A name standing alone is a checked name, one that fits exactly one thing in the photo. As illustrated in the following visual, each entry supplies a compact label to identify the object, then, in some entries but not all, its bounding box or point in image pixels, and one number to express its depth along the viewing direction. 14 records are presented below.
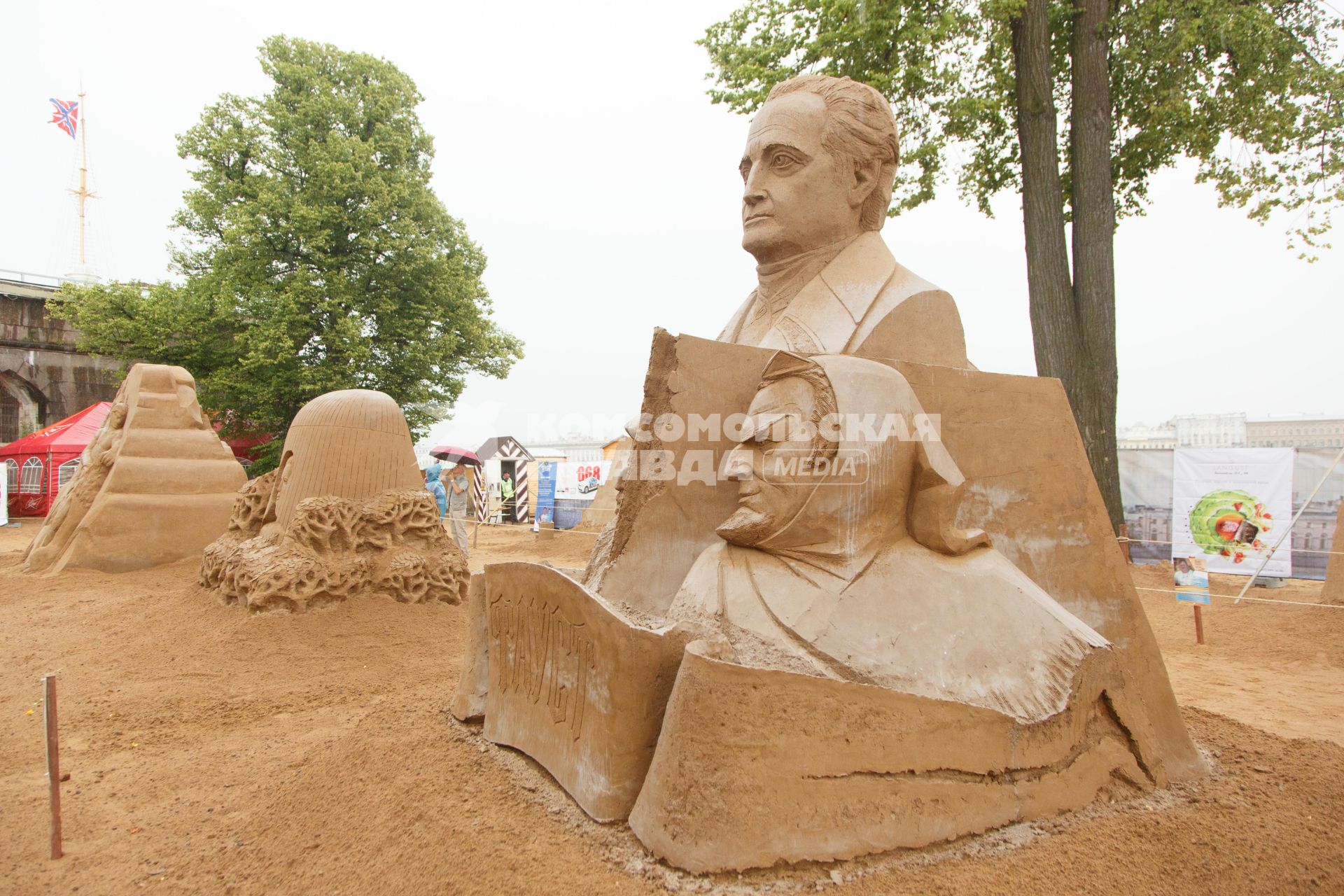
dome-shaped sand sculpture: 5.31
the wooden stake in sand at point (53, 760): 2.12
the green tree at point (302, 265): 13.14
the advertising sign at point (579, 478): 16.27
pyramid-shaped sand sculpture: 7.50
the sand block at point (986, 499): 2.59
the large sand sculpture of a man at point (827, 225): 2.76
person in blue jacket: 10.11
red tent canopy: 14.27
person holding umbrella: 9.62
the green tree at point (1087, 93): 8.36
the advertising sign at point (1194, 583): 6.42
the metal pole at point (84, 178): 26.15
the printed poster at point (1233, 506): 8.31
